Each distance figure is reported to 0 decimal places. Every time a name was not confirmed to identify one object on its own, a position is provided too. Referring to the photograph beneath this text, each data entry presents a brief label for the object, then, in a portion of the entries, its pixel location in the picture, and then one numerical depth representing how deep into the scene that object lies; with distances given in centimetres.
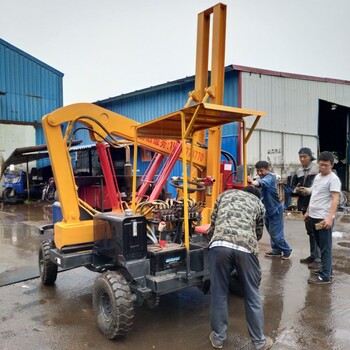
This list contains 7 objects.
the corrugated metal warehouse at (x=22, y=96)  1723
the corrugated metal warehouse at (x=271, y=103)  1234
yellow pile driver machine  348
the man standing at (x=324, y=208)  464
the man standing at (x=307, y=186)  568
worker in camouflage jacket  310
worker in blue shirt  591
